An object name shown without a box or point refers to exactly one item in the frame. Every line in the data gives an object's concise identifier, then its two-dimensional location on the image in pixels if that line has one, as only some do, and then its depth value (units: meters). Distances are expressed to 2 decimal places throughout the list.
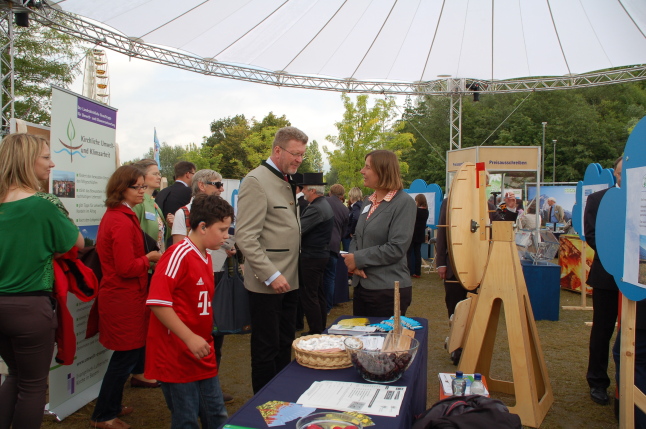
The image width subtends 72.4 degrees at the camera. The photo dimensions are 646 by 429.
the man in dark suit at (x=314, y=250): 4.56
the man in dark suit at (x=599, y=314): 3.30
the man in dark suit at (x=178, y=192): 4.57
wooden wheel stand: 2.90
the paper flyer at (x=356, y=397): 1.38
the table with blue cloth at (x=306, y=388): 1.31
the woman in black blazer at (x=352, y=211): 7.53
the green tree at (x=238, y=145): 40.56
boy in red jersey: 1.81
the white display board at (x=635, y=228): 1.88
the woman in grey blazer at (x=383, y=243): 2.67
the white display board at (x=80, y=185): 3.03
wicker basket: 1.72
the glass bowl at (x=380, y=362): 1.57
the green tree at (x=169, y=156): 66.75
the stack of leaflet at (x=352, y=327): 2.16
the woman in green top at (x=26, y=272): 2.04
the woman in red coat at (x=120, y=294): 2.76
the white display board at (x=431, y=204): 11.13
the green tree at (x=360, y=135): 22.78
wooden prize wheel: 2.92
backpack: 1.36
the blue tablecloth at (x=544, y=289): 5.68
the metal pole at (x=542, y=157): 30.74
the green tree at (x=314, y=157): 47.47
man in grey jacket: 2.43
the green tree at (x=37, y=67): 18.89
